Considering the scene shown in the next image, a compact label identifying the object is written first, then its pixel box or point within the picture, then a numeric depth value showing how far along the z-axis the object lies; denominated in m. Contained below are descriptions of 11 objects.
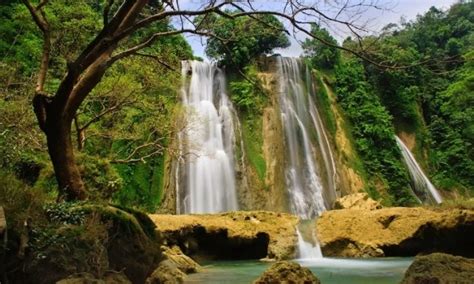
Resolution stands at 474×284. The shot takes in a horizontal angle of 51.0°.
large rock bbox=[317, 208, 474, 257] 14.35
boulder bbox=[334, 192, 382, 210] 18.65
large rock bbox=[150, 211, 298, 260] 14.99
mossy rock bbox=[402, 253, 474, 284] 5.82
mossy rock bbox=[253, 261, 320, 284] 7.28
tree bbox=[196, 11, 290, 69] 27.62
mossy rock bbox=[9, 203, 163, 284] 6.34
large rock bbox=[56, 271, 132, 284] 6.14
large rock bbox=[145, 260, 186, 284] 8.73
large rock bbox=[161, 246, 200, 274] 11.98
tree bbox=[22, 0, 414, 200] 8.14
